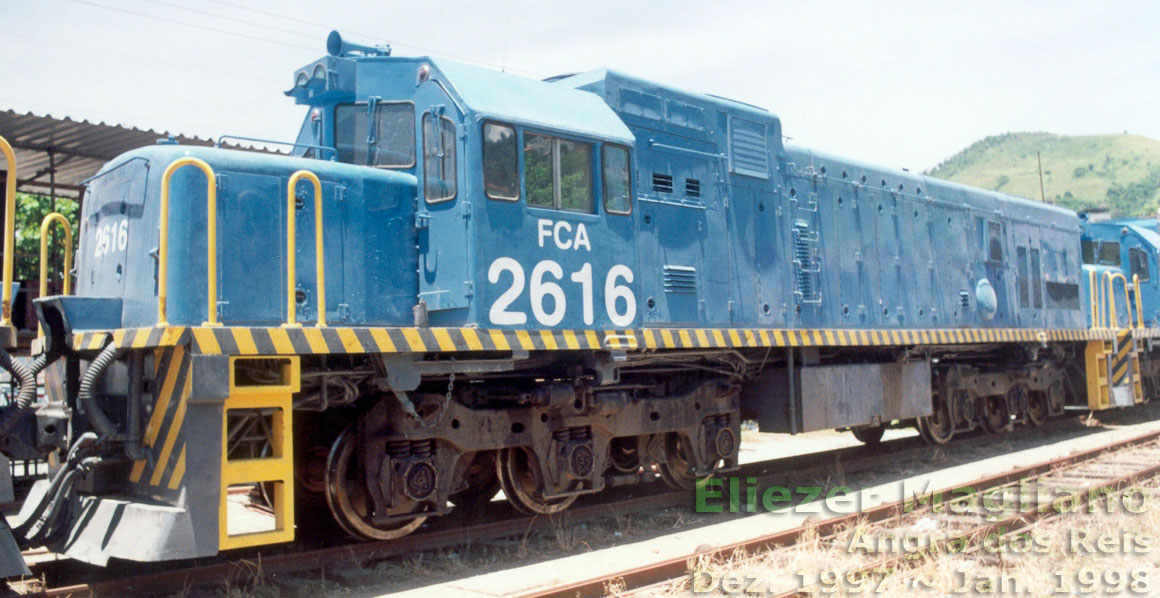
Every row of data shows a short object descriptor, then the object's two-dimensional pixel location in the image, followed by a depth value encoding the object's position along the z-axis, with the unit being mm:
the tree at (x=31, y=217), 21422
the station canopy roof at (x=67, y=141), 11987
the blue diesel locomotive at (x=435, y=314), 5695
